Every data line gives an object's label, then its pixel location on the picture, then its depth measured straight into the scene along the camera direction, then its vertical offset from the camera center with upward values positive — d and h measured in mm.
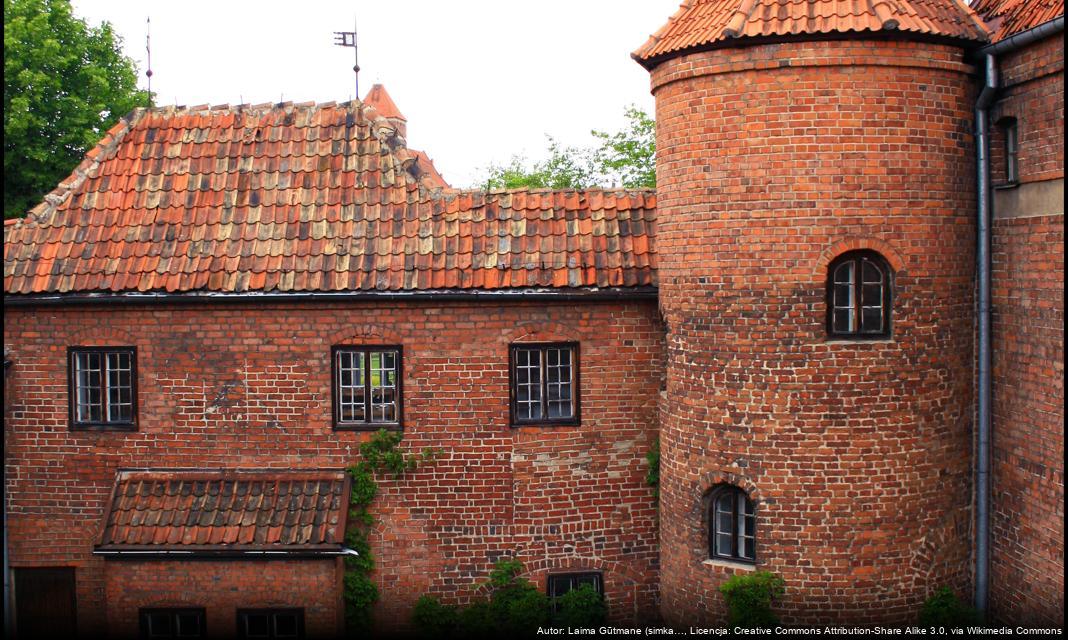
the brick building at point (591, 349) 10867 -487
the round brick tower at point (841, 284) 10828 +172
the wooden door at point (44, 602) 13086 -3588
